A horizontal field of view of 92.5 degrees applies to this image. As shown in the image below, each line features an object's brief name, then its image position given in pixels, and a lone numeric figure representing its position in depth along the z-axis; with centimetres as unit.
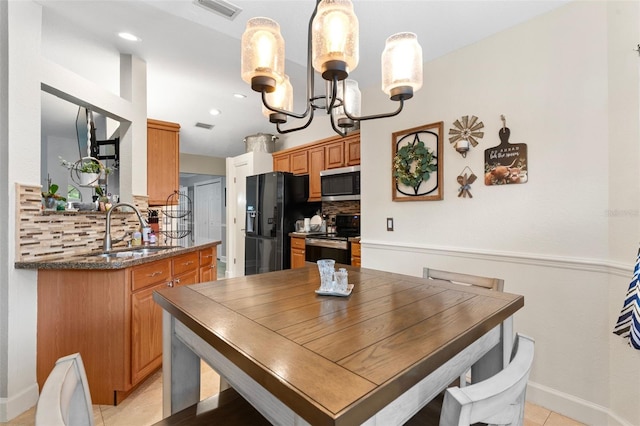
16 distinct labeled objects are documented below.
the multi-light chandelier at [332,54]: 114
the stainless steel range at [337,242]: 336
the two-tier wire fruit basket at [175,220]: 340
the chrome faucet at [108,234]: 232
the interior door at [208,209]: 793
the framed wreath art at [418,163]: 243
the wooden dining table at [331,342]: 61
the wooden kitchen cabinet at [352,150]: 374
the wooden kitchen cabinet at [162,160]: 330
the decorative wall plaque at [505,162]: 199
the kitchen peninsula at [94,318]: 183
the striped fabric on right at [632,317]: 117
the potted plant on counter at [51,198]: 210
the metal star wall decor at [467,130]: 220
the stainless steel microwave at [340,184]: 363
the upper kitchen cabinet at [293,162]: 452
